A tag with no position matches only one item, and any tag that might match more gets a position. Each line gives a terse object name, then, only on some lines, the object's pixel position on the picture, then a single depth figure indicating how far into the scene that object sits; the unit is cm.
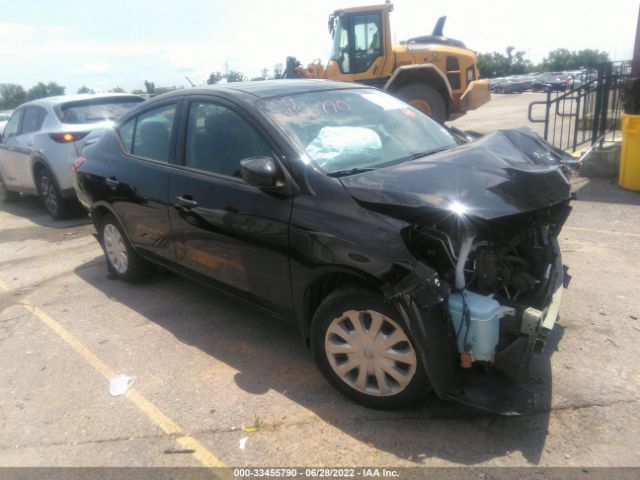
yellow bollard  703
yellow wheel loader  1170
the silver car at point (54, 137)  742
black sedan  261
